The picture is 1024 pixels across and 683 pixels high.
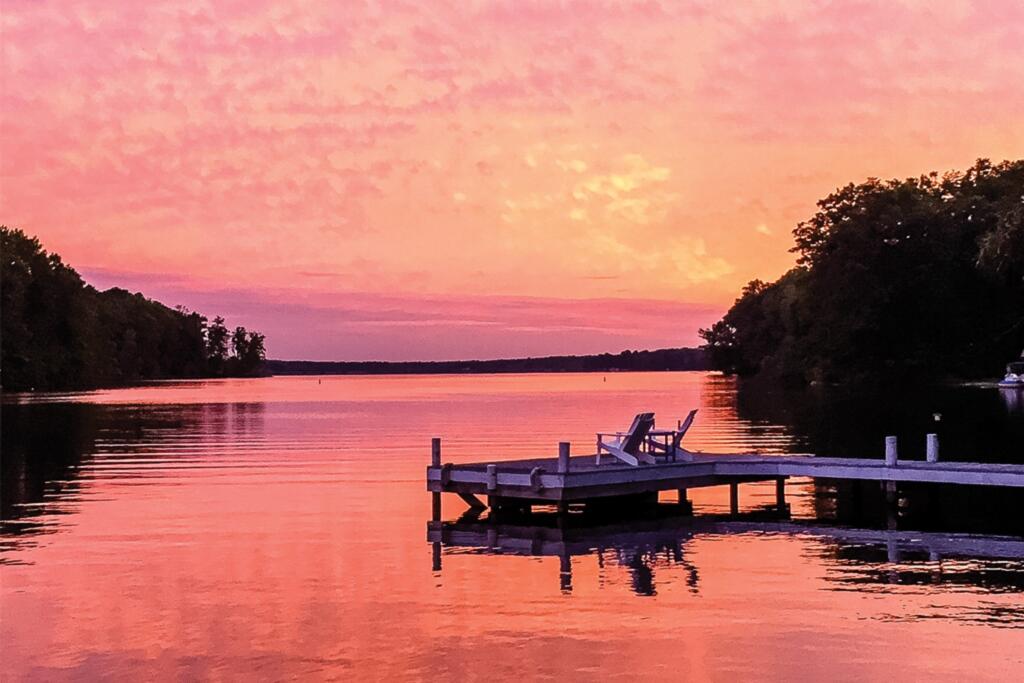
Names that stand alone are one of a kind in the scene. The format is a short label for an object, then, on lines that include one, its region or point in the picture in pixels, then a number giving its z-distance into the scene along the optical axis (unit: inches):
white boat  3850.9
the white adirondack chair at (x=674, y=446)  1136.8
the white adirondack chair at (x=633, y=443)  1093.1
